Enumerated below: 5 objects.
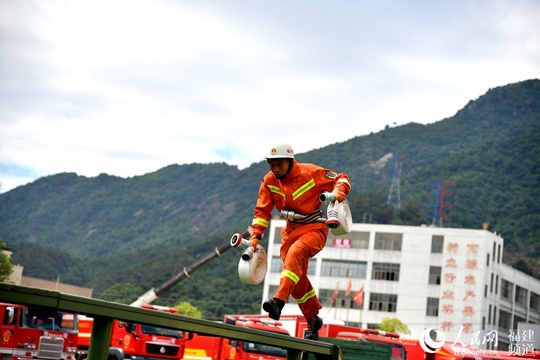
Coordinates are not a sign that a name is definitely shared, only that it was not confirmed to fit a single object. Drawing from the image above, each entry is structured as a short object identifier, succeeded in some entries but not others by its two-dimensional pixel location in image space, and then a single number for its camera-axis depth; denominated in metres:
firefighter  8.19
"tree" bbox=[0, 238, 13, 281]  62.57
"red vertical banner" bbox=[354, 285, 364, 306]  74.24
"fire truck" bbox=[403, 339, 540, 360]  25.83
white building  86.06
